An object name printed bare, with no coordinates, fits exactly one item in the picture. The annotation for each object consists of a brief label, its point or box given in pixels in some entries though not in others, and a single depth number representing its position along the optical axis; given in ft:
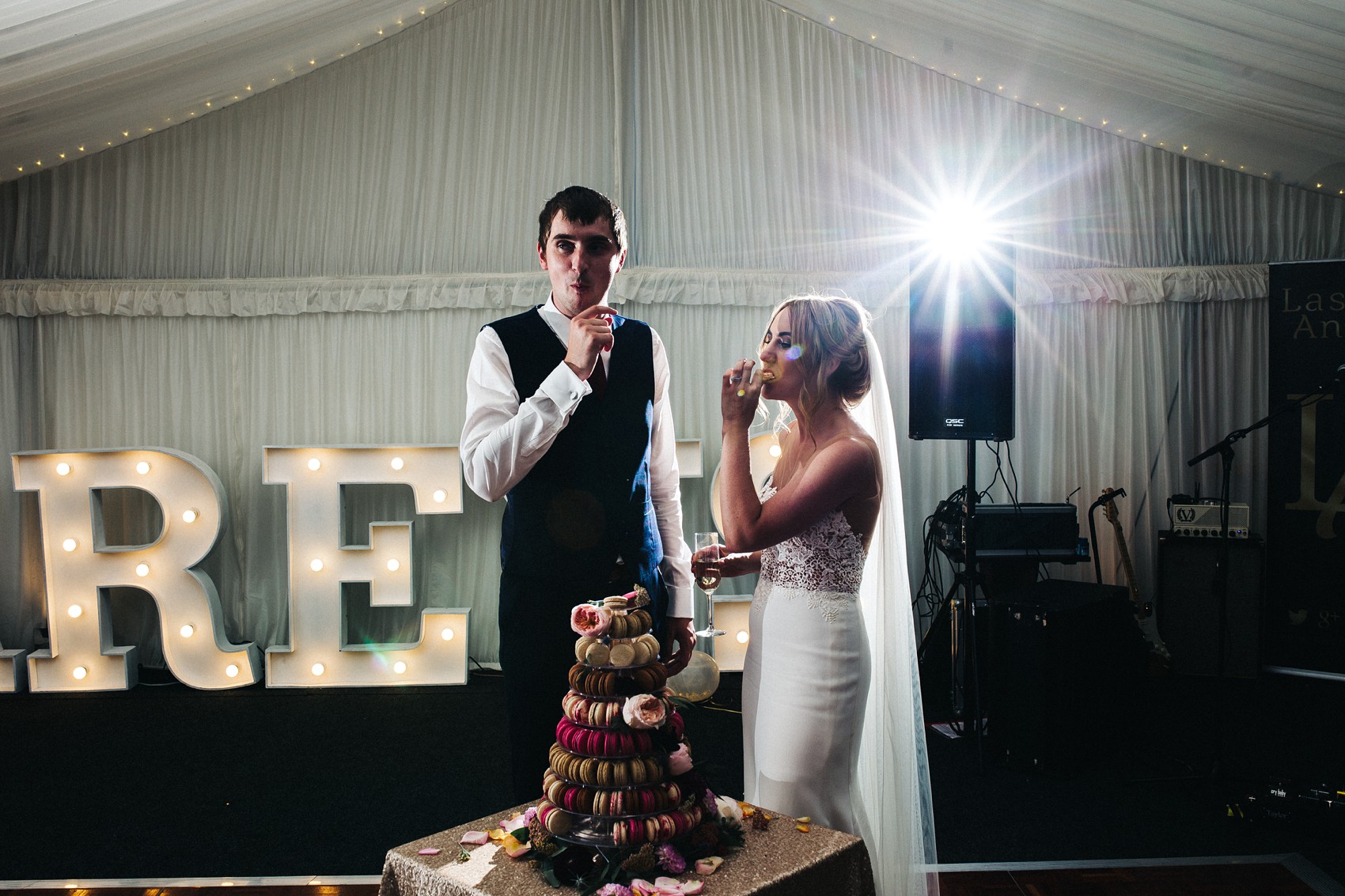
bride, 6.24
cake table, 4.15
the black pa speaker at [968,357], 12.79
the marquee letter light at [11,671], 15.53
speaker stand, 12.29
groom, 6.19
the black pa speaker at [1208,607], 15.81
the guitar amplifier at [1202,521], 15.90
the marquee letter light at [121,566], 15.25
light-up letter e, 15.43
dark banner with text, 15.31
